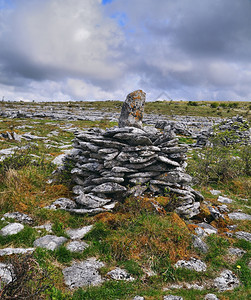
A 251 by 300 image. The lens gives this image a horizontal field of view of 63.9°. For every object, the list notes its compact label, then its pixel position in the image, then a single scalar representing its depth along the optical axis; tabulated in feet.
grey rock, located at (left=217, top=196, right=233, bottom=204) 36.76
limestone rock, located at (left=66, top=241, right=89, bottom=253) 20.42
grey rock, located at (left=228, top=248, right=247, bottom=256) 22.09
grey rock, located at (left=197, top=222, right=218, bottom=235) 25.94
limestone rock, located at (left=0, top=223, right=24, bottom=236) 21.06
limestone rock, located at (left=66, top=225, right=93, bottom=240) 22.50
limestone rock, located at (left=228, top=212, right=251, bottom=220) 30.44
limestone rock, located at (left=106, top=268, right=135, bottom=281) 17.43
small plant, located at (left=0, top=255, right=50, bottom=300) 11.35
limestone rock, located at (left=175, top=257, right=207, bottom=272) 19.20
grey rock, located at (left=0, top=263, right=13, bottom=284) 14.59
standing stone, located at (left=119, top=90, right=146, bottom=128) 35.88
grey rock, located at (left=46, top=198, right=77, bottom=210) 27.32
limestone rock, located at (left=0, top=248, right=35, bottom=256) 17.83
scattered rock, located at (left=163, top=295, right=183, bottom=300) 15.62
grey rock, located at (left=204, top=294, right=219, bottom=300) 15.76
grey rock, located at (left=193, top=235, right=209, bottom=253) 21.70
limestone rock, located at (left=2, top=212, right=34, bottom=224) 23.90
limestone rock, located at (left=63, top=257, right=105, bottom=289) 16.63
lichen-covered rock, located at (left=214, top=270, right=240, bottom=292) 17.44
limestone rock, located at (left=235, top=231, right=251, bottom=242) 24.91
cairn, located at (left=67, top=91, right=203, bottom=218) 28.25
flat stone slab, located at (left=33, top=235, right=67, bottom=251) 20.02
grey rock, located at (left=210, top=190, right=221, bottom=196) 40.60
